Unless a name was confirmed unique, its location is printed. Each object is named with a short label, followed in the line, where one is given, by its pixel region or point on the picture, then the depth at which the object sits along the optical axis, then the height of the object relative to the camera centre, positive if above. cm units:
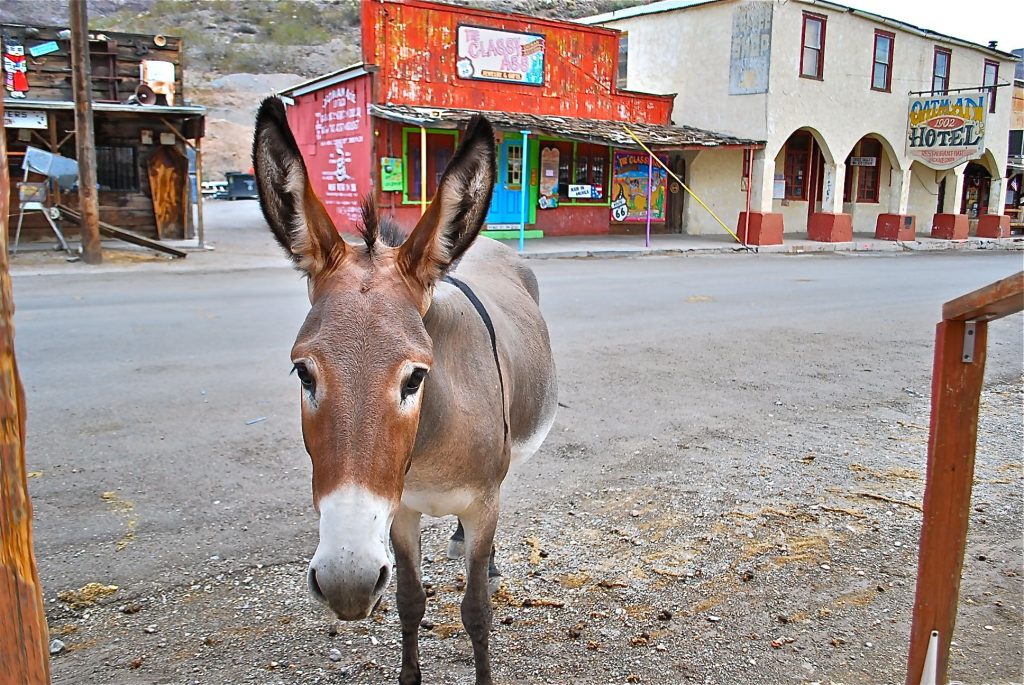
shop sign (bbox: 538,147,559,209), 2370 +126
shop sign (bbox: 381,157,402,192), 2092 +112
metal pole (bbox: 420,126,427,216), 1854 +123
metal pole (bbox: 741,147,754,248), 2398 +131
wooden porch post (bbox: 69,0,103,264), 1430 +144
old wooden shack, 1903 +210
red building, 2069 +288
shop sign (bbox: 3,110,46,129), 1784 +207
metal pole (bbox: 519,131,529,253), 1912 +95
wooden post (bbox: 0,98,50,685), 143 -60
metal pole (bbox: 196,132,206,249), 1834 +43
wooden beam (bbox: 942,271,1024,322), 185 -18
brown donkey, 183 -46
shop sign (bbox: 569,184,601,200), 2451 +87
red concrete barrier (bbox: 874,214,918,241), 2897 -3
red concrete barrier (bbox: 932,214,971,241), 3041 +5
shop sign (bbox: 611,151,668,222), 2550 +117
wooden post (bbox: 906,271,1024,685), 216 -64
